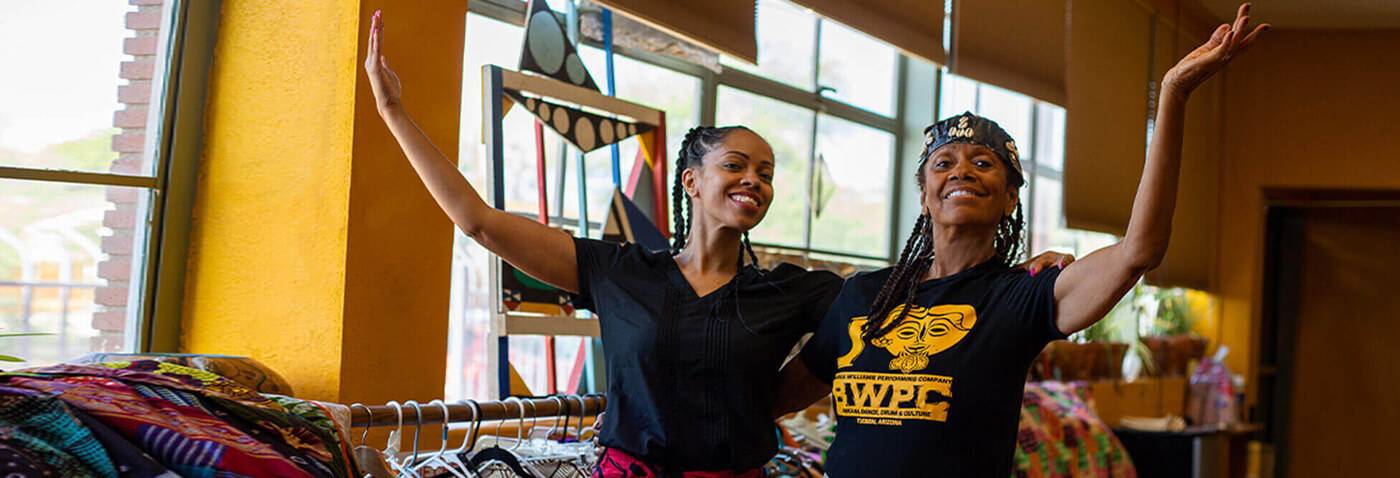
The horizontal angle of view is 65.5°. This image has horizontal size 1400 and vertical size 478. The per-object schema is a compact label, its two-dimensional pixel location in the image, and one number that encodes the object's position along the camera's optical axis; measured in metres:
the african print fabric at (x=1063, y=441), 3.62
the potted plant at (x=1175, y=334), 6.32
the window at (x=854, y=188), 4.62
